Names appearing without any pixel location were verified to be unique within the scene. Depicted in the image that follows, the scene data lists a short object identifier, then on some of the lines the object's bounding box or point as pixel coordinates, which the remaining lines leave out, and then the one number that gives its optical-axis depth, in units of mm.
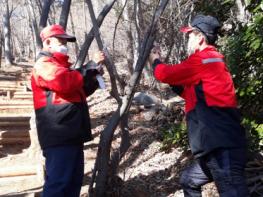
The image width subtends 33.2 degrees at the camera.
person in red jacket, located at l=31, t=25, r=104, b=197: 3621
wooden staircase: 5621
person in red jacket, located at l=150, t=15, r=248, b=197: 3352
